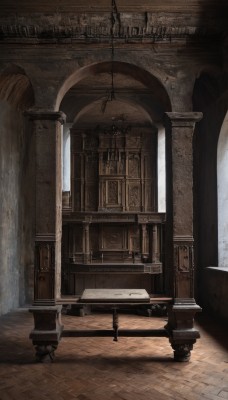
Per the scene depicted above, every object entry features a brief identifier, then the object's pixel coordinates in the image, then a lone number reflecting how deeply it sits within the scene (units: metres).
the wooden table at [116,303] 5.40
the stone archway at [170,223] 5.60
